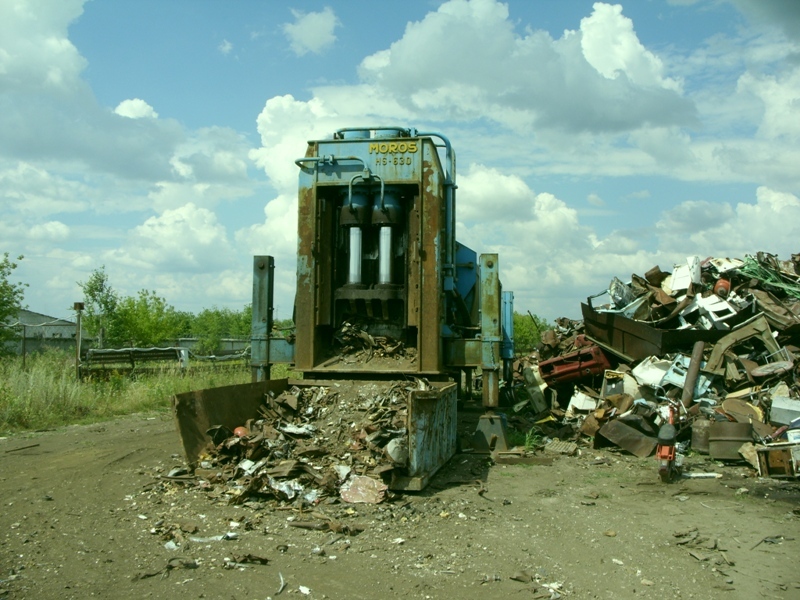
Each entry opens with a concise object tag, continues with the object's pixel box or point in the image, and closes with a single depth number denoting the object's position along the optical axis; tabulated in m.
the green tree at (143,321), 28.80
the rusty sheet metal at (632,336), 11.41
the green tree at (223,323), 58.97
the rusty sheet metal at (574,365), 11.91
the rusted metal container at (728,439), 8.35
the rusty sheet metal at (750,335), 10.98
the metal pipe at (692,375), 10.15
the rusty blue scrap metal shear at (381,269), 8.44
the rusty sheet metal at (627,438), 8.72
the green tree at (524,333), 48.25
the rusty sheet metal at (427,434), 6.15
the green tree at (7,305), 19.06
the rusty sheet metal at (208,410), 6.52
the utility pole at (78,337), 14.14
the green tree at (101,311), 28.86
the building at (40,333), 29.70
